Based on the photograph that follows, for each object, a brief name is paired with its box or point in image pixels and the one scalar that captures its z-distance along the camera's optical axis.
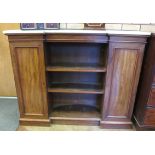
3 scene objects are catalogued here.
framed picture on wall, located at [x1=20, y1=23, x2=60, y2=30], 1.55
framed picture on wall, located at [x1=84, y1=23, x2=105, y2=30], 1.60
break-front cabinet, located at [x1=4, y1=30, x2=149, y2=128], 1.51
